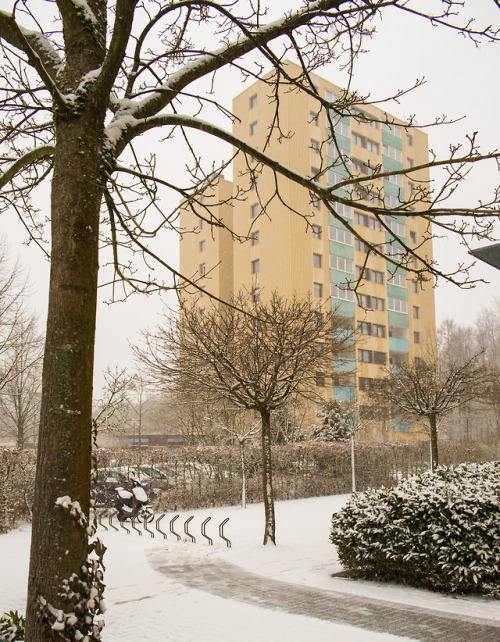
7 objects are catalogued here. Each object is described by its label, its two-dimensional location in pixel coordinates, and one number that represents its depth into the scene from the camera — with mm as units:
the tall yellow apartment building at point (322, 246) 37531
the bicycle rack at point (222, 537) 11484
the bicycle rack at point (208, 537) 11641
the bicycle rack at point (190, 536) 11877
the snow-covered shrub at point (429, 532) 6980
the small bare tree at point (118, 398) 17062
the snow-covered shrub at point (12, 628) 4375
